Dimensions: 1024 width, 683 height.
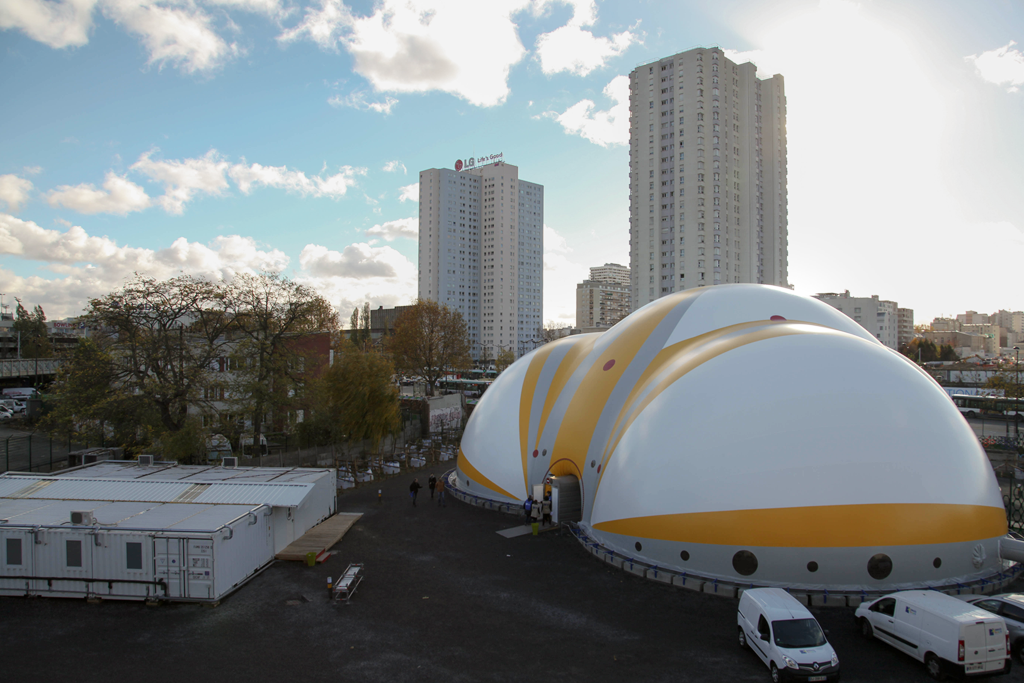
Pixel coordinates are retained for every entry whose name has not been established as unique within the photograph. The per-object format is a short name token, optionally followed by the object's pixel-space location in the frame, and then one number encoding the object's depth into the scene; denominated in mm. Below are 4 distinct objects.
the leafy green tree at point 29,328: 86881
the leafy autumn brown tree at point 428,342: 64500
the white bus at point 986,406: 53759
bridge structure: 64438
